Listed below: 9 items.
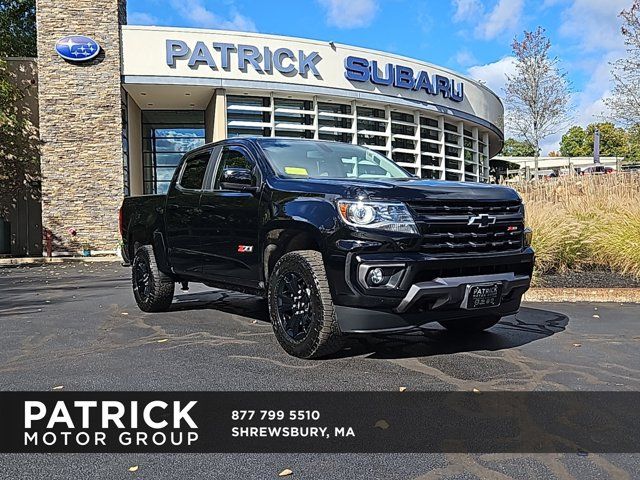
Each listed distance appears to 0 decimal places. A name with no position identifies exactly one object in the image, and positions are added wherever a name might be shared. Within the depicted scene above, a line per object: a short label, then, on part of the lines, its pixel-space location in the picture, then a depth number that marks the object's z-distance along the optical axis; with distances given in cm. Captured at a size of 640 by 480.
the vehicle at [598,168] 2467
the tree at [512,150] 7186
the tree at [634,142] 2285
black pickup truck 441
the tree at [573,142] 7756
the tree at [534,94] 2680
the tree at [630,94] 2108
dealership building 1883
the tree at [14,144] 1881
